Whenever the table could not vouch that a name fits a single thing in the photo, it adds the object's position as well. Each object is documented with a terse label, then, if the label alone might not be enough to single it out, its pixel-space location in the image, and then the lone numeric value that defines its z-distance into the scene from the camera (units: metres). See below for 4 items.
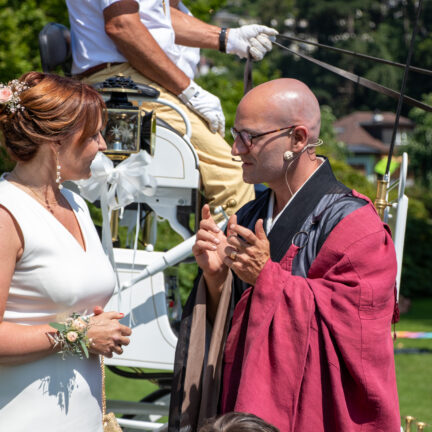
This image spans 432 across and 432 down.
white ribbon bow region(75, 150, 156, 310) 7.95
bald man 5.49
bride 5.25
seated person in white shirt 8.39
